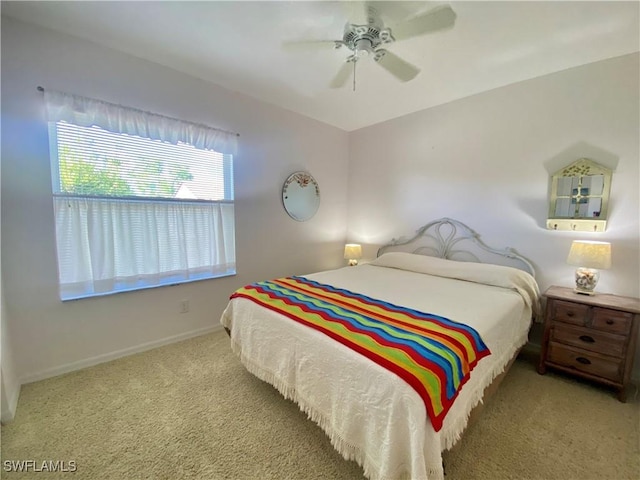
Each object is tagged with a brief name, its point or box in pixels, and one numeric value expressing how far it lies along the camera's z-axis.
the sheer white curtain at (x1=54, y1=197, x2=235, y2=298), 2.13
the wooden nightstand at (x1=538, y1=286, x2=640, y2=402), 1.90
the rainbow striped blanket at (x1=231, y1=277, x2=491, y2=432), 1.11
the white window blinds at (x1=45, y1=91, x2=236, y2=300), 2.09
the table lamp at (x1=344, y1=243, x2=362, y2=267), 3.71
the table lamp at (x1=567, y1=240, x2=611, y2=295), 2.04
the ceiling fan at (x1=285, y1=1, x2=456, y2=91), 1.43
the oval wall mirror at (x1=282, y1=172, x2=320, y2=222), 3.45
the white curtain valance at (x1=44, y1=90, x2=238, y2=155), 2.00
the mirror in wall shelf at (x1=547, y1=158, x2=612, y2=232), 2.26
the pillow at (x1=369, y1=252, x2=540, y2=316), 2.30
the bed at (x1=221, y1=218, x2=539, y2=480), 1.07
